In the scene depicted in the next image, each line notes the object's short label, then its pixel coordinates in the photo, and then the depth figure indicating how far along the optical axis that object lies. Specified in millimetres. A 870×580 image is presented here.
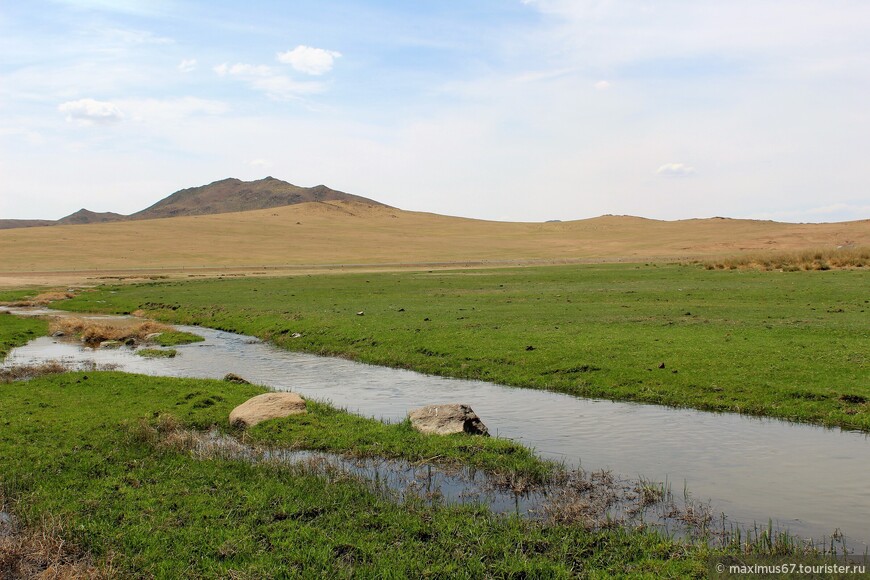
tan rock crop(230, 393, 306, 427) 17183
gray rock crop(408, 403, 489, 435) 16062
